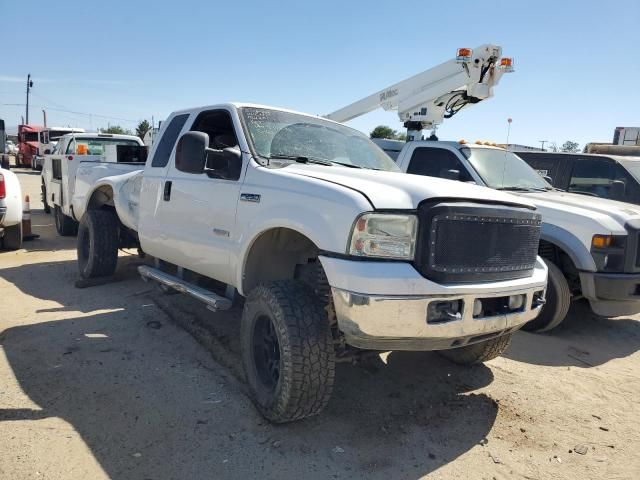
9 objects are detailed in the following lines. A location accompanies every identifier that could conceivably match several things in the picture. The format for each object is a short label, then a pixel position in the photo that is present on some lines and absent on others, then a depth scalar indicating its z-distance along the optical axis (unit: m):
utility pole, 57.12
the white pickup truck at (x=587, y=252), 4.87
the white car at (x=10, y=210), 7.20
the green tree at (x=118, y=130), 51.23
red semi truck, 32.34
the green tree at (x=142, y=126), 48.01
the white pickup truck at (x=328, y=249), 2.66
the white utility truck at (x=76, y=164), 7.07
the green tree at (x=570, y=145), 25.12
